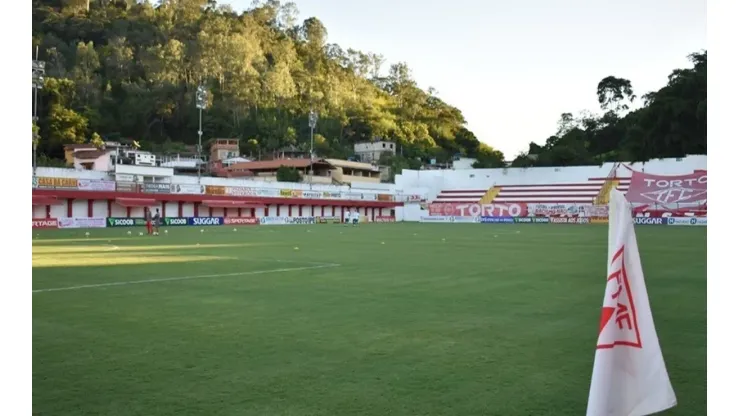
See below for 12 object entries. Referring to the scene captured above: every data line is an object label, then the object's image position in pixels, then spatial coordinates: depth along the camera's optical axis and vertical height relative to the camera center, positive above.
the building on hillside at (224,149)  71.06 +4.53
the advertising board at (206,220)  41.16 -2.25
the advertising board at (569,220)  45.78 -2.27
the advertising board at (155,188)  40.88 -0.06
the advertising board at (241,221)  42.75 -2.34
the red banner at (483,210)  49.56 -1.67
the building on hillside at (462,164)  71.81 +2.99
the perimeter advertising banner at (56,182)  34.88 +0.24
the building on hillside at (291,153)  71.52 +4.19
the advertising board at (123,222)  36.91 -2.15
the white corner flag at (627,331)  3.17 -0.73
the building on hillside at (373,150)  81.69 +5.22
